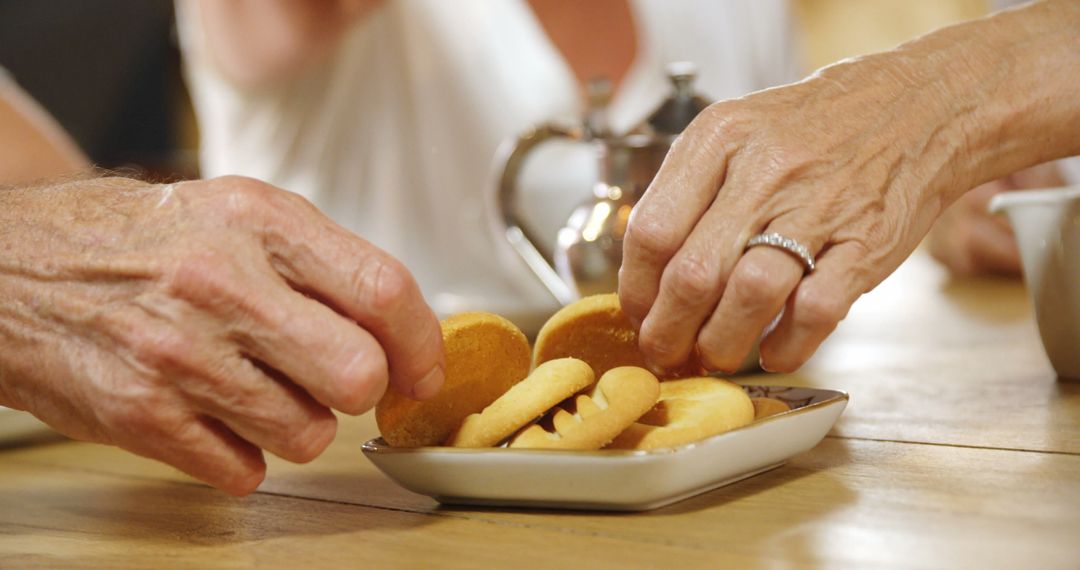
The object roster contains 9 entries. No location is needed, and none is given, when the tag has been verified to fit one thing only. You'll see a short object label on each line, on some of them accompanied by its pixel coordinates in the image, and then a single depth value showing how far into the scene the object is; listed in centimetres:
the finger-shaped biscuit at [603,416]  67
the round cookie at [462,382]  71
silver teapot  95
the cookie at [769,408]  74
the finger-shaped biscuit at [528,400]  68
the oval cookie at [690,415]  68
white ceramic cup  86
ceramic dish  66
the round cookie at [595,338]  77
